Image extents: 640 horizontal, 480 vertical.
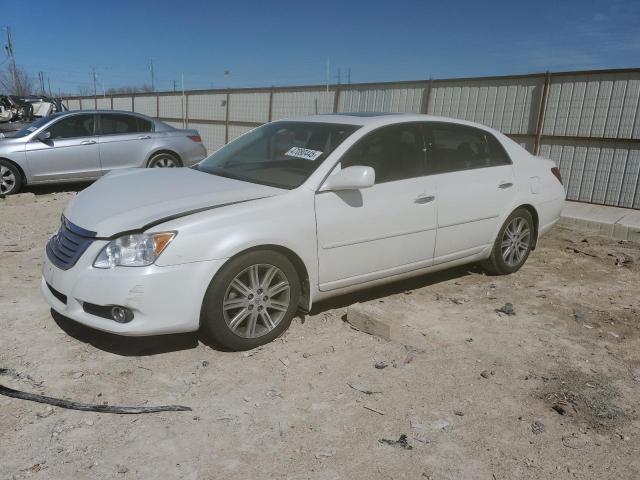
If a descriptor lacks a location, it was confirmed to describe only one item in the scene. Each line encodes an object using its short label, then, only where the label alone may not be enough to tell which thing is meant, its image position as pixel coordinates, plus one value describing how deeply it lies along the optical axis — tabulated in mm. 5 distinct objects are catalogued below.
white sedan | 3420
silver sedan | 9125
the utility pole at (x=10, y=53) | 41688
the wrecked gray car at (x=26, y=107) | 16547
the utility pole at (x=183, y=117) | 19375
